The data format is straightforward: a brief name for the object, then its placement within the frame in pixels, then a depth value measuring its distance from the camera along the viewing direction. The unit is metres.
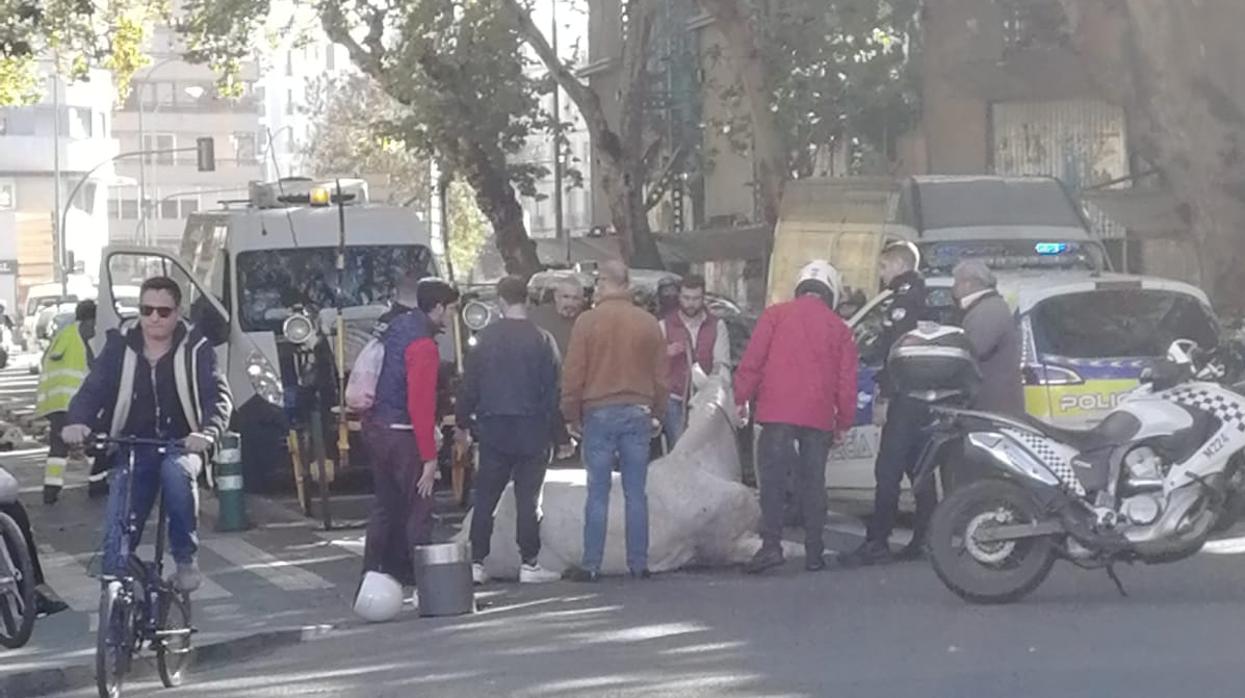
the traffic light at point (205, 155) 61.69
